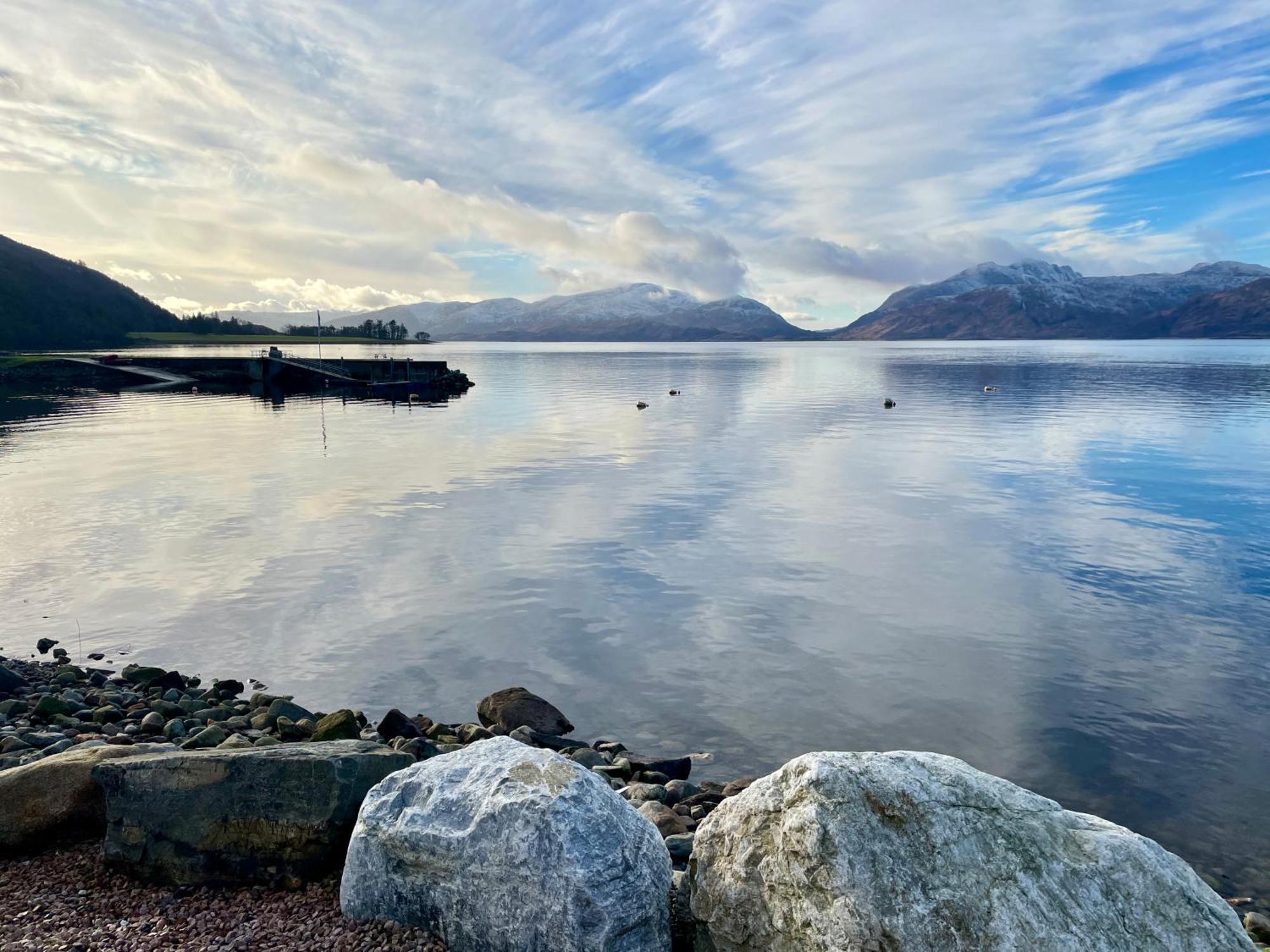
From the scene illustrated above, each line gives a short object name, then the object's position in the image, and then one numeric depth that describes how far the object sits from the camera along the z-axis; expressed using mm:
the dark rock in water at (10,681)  14617
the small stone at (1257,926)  8828
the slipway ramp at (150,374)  112500
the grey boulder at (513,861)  6102
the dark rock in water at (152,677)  15641
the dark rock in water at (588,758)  12383
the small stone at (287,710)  13555
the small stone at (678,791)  11359
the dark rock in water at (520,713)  13938
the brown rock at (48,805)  7996
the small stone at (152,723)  12976
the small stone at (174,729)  12734
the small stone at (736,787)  11711
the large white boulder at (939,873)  5227
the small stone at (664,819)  9766
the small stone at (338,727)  11930
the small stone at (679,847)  8672
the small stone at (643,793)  10953
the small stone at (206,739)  11781
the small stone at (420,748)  11906
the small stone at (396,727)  13109
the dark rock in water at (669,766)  12547
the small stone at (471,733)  13352
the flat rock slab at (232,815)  7555
